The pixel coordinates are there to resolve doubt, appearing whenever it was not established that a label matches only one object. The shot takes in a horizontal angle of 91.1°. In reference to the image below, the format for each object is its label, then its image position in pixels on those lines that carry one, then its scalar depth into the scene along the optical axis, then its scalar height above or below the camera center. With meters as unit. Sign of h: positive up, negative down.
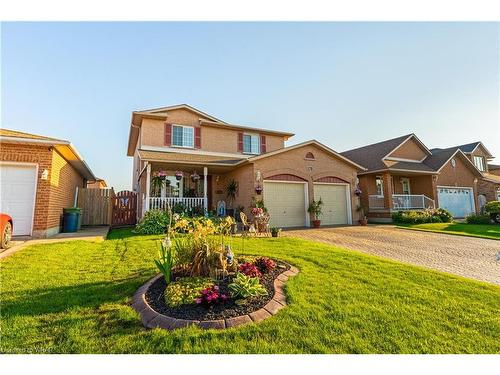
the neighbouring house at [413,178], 18.50 +2.38
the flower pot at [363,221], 15.48 -0.82
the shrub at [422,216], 16.34 -0.61
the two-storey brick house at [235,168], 13.44 +2.46
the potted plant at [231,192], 14.97 +1.07
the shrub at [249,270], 4.53 -1.15
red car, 6.99 -0.55
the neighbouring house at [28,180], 8.80 +1.16
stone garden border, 3.05 -1.41
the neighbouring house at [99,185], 29.27 +3.49
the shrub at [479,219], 15.95 -0.81
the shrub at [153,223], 10.61 -0.57
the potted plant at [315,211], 14.04 -0.14
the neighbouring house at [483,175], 22.28 +3.08
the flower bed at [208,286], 3.27 -1.28
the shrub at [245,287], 3.75 -1.23
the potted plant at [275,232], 10.15 -0.95
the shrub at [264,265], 5.09 -1.17
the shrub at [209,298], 3.51 -1.28
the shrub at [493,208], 15.70 -0.09
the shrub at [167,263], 4.27 -0.94
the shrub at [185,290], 3.59 -1.24
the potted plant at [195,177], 13.97 +1.87
